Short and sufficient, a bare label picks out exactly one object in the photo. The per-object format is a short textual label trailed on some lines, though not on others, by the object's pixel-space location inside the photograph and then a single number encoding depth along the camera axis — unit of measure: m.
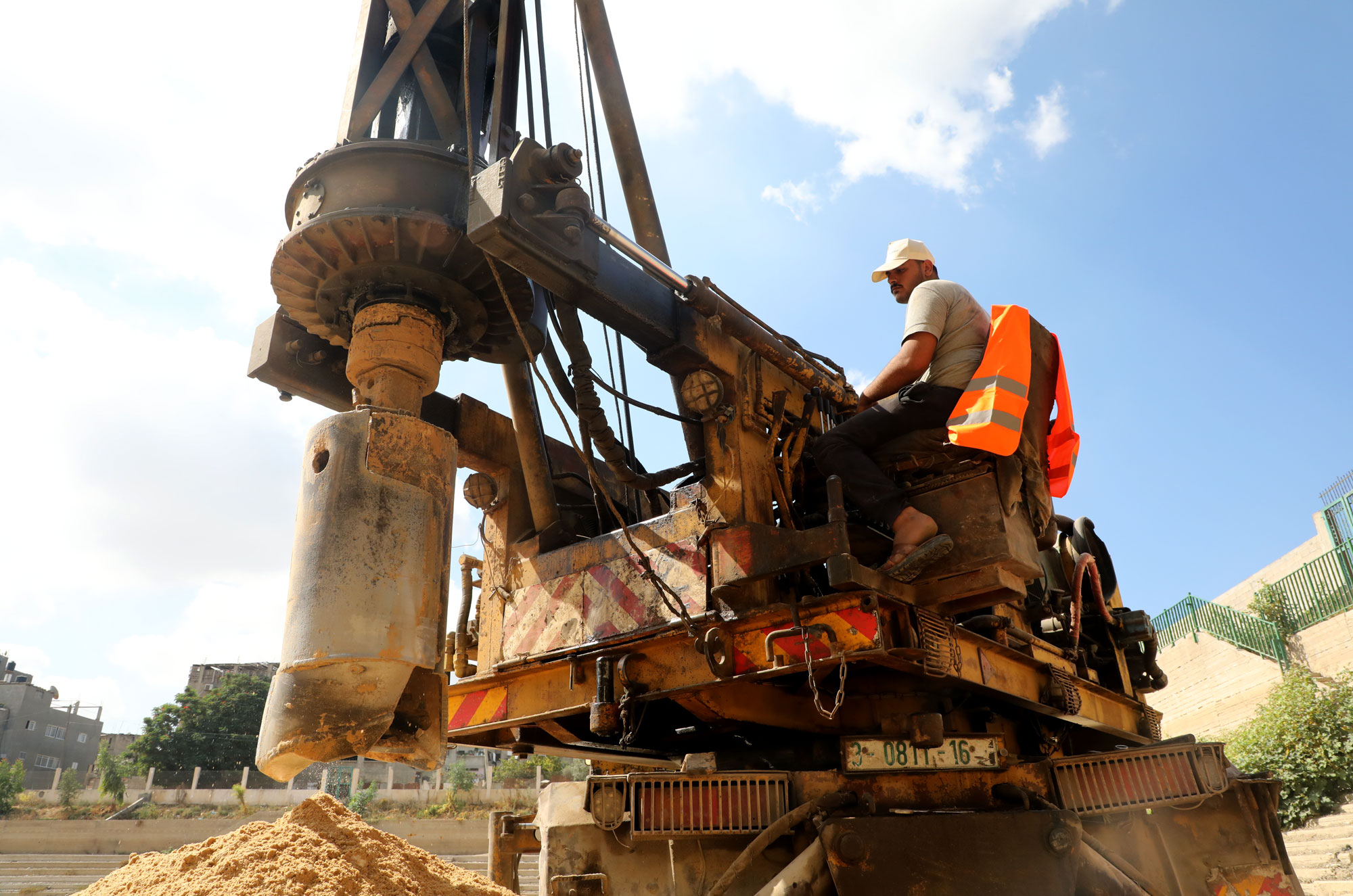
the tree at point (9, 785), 32.03
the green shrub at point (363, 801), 30.77
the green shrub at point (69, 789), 33.28
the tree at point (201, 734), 39.56
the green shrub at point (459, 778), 34.56
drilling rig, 3.41
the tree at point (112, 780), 32.59
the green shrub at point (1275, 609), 18.91
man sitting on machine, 3.99
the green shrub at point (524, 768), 37.81
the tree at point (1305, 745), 13.20
